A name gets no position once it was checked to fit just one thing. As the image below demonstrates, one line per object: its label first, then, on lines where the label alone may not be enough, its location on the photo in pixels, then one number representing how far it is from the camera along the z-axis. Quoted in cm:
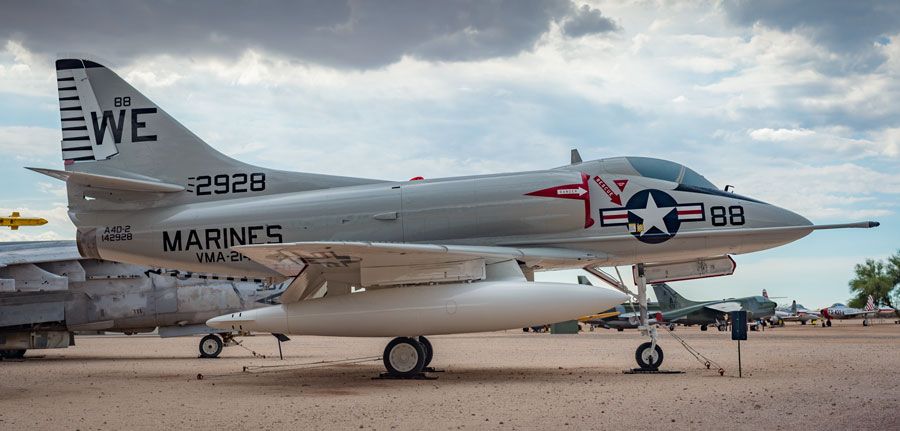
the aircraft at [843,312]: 6822
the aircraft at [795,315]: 6856
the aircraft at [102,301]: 2184
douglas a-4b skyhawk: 1297
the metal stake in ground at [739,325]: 1374
